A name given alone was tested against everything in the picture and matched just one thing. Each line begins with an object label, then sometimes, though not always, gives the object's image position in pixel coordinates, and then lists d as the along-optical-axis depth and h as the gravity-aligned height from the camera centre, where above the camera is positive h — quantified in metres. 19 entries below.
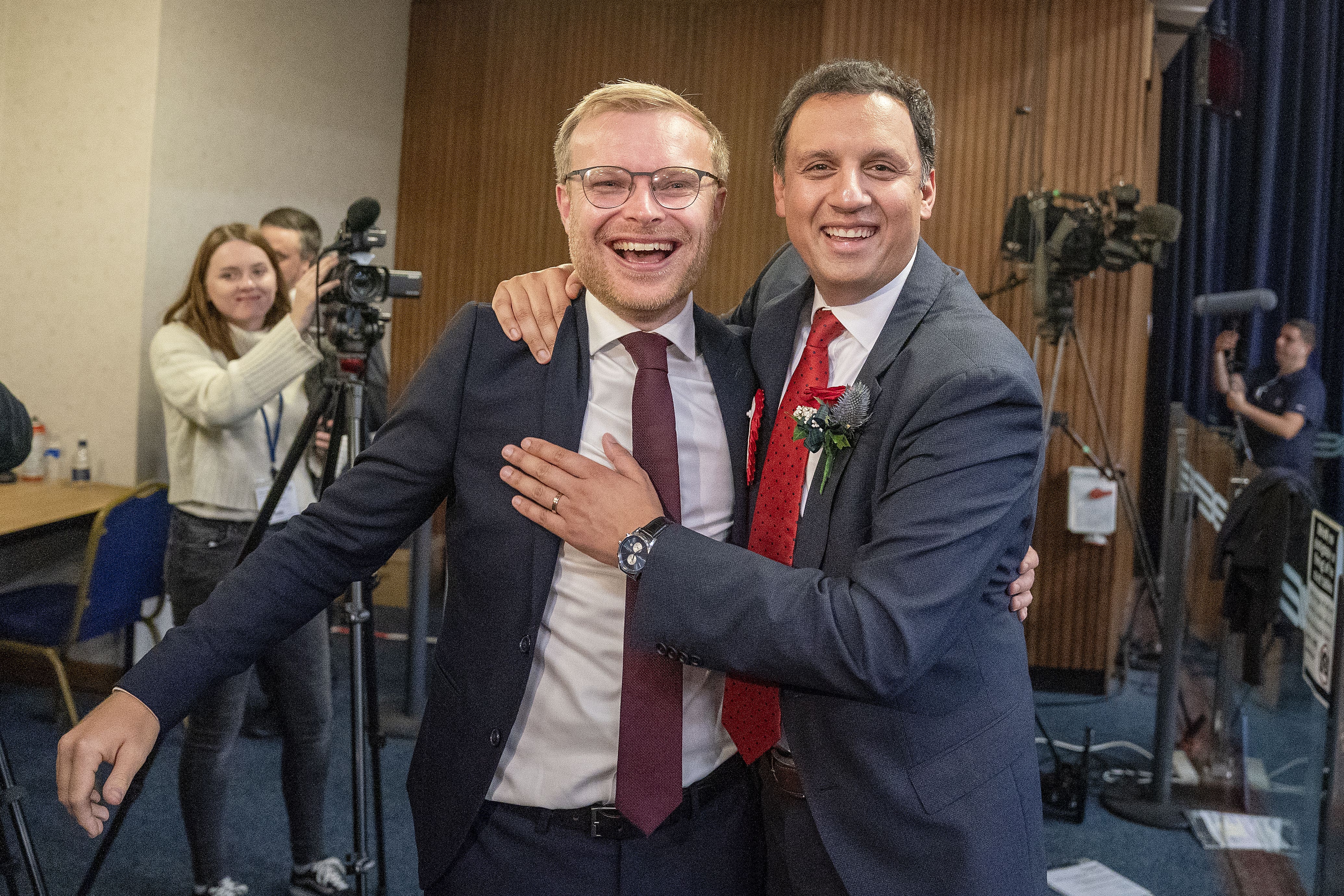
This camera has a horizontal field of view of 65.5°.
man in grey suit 1.16 -0.09
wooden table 3.39 -0.25
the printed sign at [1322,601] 2.26 -0.22
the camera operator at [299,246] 3.42 +0.70
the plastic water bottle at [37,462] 4.09 -0.12
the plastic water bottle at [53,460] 4.11 -0.11
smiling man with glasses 1.31 -0.16
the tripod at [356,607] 2.06 -0.33
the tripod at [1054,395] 4.15 +0.39
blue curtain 5.75 +1.89
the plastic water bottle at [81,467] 4.11 -0.13
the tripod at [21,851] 1.64 -0.68
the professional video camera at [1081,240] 4.04 +0.98
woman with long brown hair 2.53 -0.08
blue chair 3.34 -0.53
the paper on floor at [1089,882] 2.97 -1.13
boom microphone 3.88 +0.74
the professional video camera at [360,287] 2.17 +0.34
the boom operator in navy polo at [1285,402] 3.33 +0.36
